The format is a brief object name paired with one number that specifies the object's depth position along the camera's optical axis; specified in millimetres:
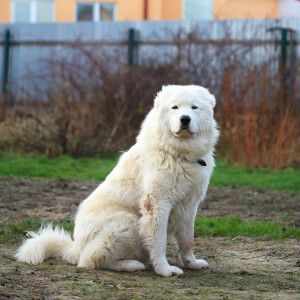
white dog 8754
